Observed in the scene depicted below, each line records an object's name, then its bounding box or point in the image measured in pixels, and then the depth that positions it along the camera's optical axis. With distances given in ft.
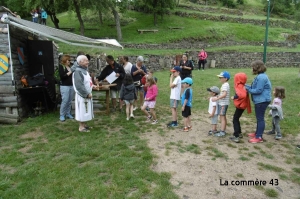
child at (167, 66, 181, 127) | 20.11
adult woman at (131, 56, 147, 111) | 25.05
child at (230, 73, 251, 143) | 16.80
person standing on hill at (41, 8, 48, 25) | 70.78
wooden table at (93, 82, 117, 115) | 24.08
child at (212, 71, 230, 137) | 17.53
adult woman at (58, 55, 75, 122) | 22.21
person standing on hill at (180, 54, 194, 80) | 28.73
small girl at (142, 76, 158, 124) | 21.17
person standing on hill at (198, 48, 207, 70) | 61.82
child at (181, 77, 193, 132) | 18.74
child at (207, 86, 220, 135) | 18.26
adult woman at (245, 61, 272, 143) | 16.24
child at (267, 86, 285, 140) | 18.02
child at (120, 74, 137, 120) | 22.75
